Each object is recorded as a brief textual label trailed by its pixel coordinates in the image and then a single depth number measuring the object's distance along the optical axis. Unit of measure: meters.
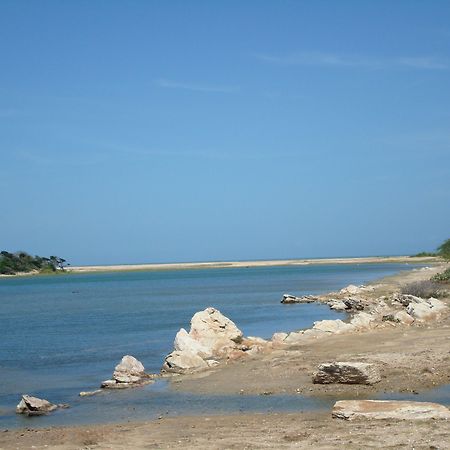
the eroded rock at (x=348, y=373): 16.97
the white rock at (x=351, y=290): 54.85
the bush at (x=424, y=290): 41.88
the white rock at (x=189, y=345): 23.62
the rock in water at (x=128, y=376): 19.98
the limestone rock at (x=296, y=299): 52.69
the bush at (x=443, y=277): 53.50
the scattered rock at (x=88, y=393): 18.89
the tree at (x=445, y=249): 94.32
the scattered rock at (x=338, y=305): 44.12
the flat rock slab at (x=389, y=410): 12.95
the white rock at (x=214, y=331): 25.60
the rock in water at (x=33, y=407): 16.91
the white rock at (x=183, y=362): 21.92
